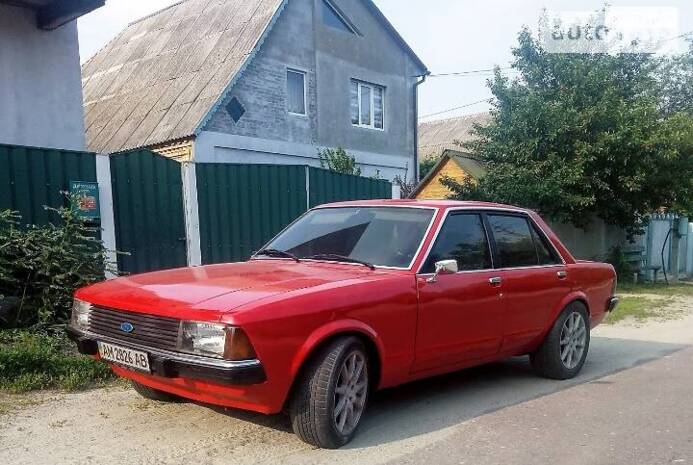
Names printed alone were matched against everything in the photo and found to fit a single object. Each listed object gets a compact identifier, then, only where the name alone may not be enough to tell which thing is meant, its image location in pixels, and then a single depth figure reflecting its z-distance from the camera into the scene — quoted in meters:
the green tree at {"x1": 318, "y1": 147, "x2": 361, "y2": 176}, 15.51
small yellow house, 17.30
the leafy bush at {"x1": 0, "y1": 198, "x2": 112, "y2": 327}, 5.80
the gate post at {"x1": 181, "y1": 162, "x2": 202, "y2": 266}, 8.14
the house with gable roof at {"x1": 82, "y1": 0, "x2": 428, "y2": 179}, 13.90
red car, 3.49
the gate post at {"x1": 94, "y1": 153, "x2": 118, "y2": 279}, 7.26
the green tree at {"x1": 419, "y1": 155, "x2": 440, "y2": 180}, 27.49
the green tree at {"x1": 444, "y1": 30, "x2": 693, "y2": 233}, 12.82
